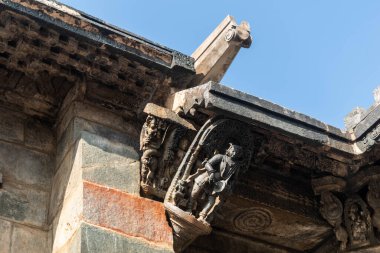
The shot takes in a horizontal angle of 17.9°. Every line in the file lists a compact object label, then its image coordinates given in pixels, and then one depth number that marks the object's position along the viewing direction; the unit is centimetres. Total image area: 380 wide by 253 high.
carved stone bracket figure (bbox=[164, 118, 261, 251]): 963
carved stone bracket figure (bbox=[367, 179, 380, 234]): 1095
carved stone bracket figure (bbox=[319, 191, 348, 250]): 1097
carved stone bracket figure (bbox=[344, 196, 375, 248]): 1092
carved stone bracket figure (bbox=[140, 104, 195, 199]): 988
